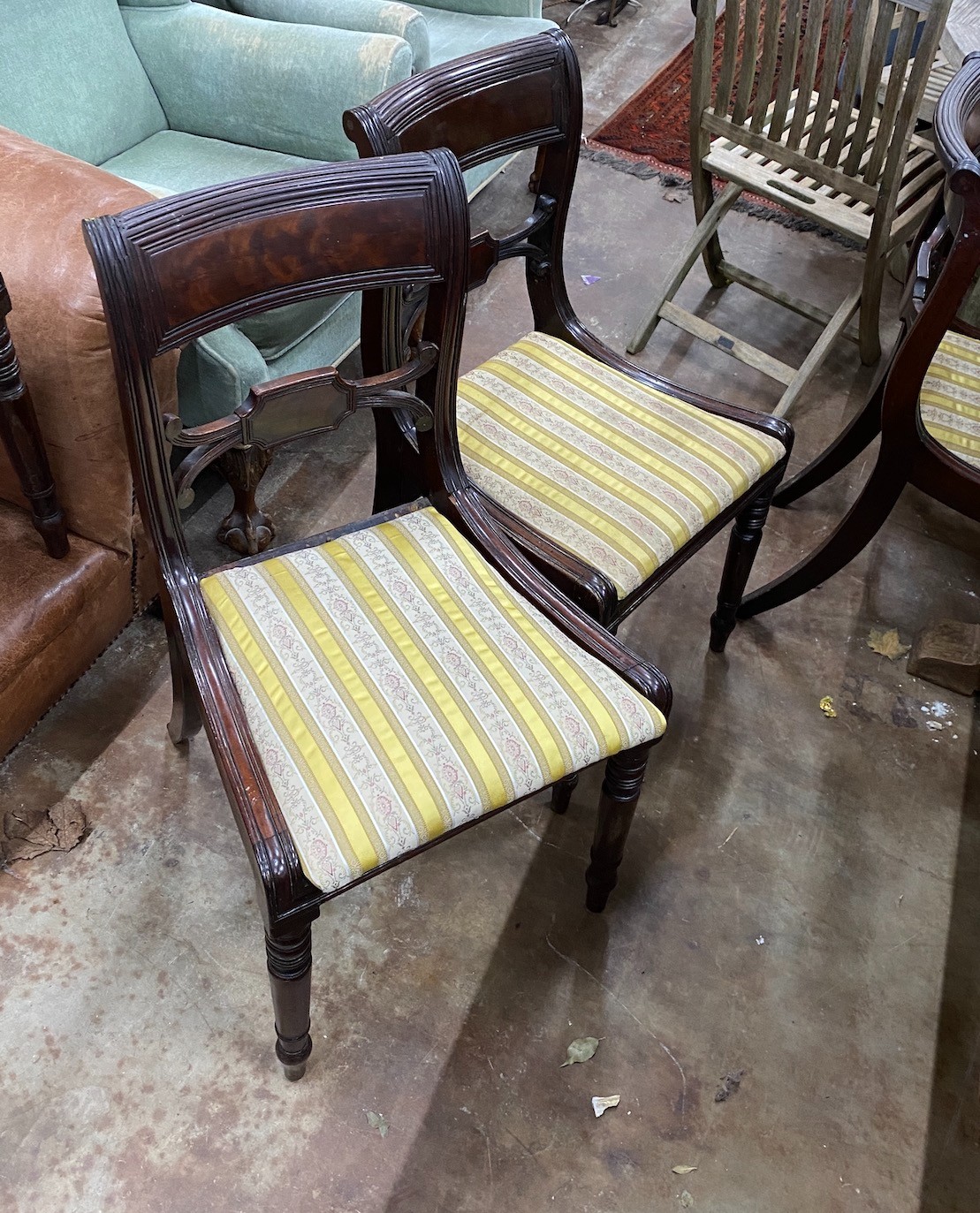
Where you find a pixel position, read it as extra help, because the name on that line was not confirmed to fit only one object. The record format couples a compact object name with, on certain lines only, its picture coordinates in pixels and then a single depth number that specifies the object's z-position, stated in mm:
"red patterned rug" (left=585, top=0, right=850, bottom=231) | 2977
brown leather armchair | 1204
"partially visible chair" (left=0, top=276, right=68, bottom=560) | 1164
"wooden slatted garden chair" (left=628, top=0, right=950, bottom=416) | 1884
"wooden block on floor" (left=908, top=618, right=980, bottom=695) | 1769
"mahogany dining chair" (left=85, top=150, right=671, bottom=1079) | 967
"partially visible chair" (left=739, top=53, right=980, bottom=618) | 1241
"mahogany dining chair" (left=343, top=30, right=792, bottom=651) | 1247
